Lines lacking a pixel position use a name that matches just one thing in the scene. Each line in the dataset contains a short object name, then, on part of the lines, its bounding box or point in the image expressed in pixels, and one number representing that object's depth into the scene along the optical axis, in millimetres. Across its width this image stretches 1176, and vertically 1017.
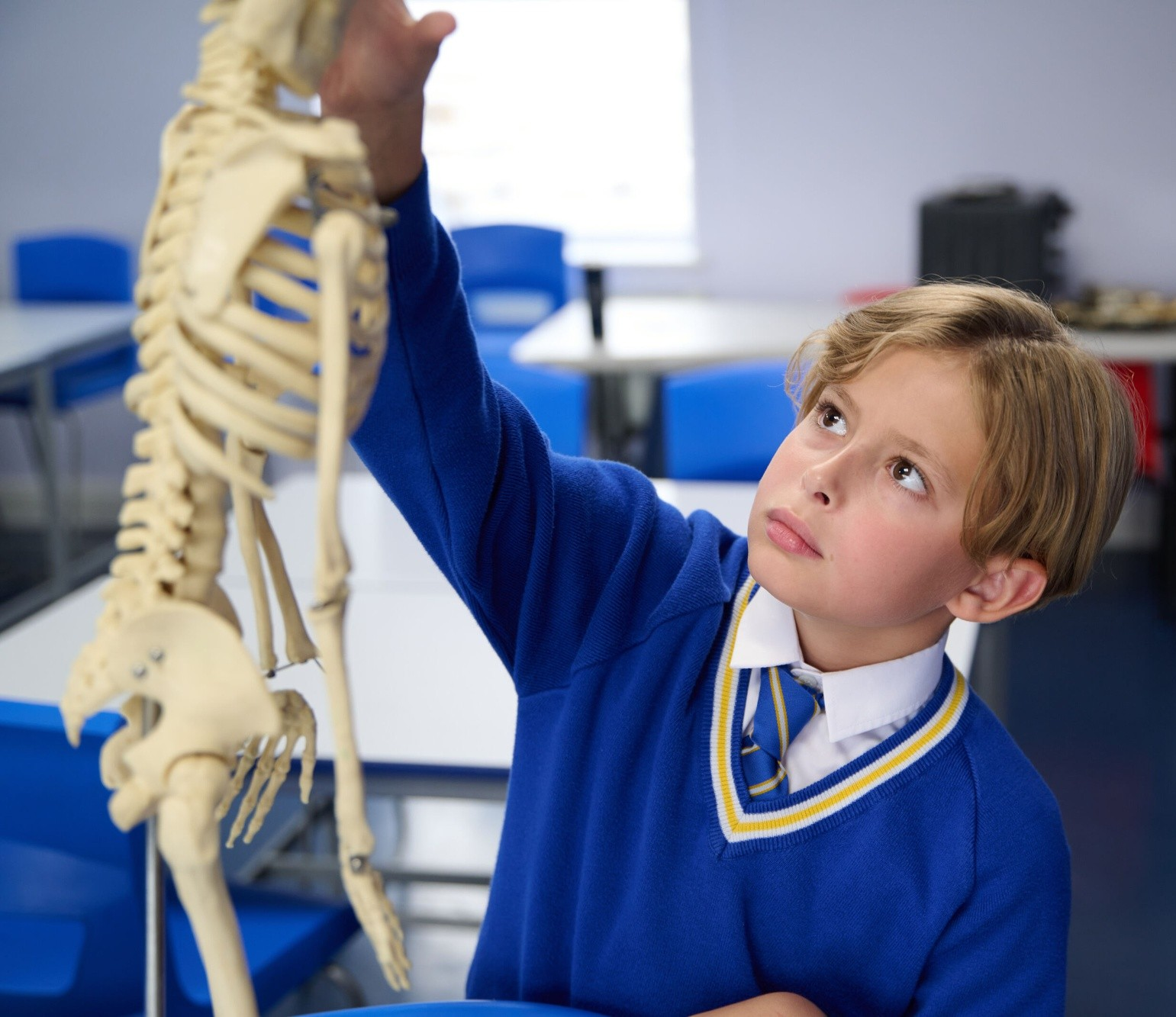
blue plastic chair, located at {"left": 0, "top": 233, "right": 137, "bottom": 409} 4621
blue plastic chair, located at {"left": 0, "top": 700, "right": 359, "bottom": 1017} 1278
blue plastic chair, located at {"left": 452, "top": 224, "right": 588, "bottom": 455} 4352
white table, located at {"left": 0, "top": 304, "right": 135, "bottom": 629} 3771
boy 945
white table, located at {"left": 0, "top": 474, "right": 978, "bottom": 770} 1613
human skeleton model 604
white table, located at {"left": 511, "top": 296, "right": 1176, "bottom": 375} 3631
